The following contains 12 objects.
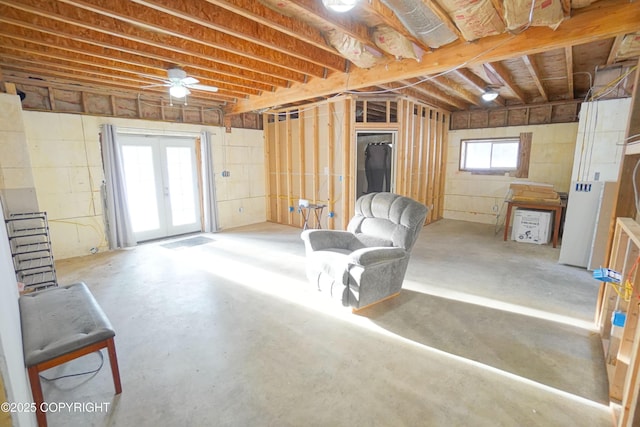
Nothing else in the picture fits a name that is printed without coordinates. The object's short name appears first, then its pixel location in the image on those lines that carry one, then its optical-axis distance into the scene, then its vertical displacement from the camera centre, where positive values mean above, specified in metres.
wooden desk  5.29 -0.75
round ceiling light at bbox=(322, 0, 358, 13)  2.06 +1.13
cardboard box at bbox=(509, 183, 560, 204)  5.38 -0.50
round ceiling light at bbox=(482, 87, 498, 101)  5.02 +1.22
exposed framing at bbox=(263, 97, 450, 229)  5.67 +0.22
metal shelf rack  3.71 -1.05
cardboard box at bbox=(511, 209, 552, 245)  5.41 -1.11
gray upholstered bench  1.64 -1.00
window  6.72 +0.26
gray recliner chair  2.89 -0.90
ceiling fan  3.73 +1.09
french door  5.50 -0.34
